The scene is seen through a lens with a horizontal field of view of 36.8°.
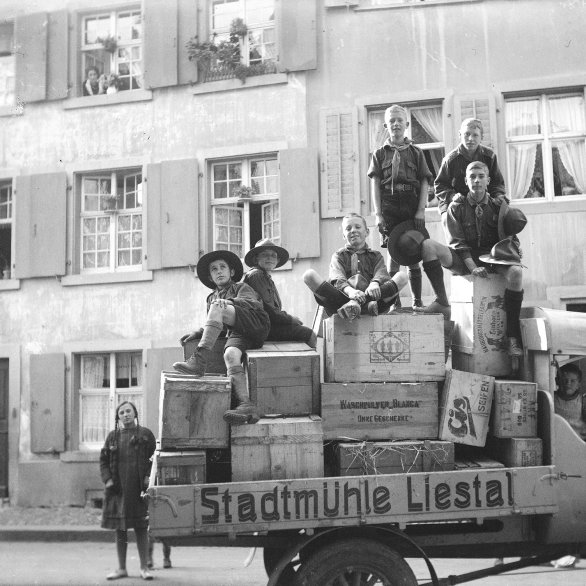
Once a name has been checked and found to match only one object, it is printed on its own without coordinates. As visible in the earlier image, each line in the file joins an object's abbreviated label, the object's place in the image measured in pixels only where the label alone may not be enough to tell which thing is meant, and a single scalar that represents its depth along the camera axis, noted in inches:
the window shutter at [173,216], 482.6
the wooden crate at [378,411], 206.8
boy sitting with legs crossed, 212.5
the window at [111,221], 506.6
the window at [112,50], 517.3
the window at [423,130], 462.9
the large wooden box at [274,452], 196.1
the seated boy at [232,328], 205.3
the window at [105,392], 498.3
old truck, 190.2
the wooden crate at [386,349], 210.7
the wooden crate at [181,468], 191.8
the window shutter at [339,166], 462.3
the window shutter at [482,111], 451.2
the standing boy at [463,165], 255.8
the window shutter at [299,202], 462.0
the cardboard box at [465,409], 208.1
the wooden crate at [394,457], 201.3
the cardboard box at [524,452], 203.8
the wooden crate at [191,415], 195.8
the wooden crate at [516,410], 208.8
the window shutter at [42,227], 503.2
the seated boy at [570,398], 216.7
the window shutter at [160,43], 496.7
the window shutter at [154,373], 476.4
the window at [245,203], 485.7
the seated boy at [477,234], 230.8
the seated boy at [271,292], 248.4
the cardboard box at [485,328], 222.8
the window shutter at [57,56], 514.9
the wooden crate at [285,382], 206.8
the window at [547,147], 450.9
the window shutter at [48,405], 491.2
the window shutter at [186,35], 493.7
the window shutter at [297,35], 475.8
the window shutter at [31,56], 517.7
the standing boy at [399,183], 265.6
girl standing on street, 319.6
